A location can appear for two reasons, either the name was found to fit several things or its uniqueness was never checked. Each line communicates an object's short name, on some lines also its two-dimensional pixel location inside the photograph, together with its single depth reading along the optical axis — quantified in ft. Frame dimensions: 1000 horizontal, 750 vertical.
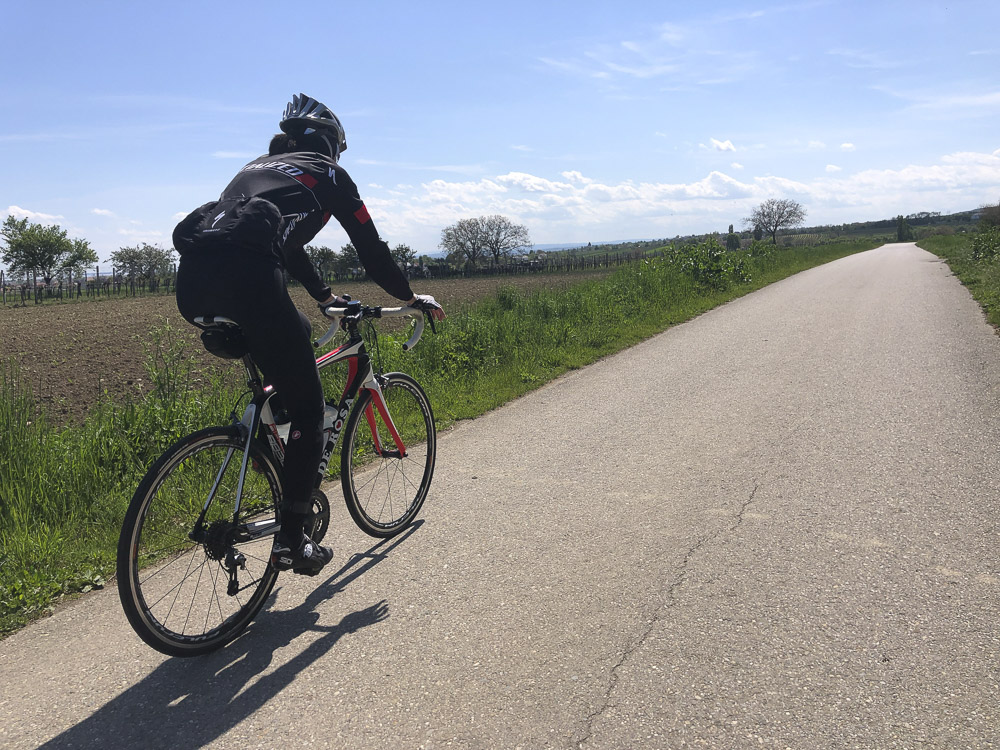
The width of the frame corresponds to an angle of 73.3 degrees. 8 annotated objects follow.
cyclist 8.96
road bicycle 9.00
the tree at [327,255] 232.69
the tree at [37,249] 231.30
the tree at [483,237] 367.86
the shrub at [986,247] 83.93
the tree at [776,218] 404.57
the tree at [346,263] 258.24
